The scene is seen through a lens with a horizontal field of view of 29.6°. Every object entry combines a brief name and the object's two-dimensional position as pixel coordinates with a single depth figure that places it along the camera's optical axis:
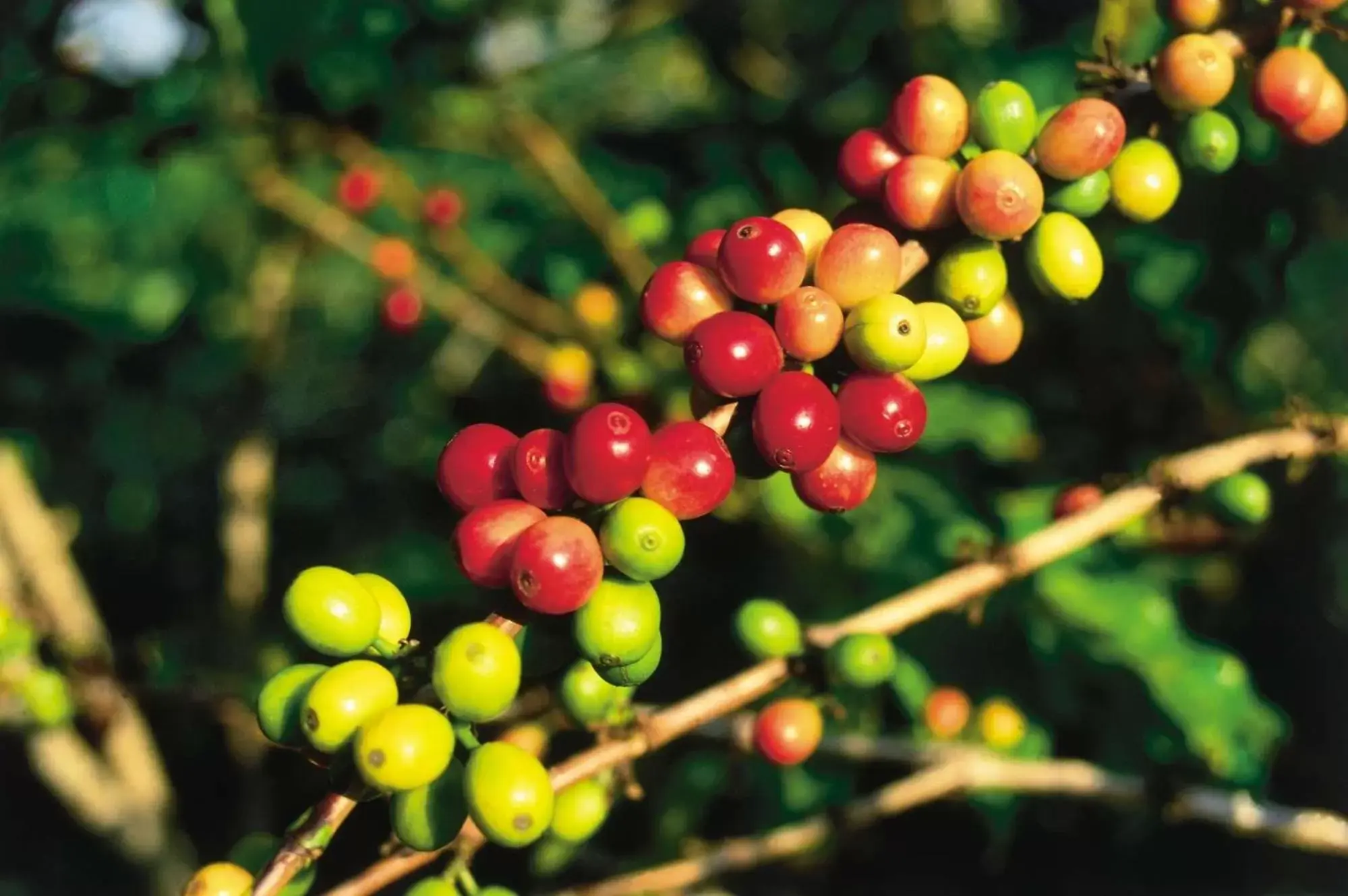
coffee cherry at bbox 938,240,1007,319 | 0.41
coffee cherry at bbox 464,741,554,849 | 0.39
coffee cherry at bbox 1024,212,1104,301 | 0.42
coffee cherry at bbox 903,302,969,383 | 0.41
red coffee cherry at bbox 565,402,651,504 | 0.38
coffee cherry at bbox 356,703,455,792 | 0.38
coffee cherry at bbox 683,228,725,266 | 0.42
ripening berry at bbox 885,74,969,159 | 0.42
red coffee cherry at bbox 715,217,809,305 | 0.40
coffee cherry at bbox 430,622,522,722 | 0.38
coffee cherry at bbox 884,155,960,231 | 0.41
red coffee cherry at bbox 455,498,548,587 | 0.39
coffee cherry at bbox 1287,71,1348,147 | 0.45
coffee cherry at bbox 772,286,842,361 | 0.40
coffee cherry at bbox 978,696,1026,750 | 0.62
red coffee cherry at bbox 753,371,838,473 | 0.39
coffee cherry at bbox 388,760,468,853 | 0.39
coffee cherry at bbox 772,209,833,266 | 0.42
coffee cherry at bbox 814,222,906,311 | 0.40
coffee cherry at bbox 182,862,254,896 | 0.40
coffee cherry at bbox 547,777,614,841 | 0.44
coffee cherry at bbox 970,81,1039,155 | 0.42
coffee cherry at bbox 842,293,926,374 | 0.39
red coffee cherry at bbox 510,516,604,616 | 0.38
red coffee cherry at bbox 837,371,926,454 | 0.40
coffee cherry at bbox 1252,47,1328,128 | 0.44
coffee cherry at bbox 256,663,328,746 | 0.40
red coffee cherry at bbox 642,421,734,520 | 0.39
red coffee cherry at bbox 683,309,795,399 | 0.39
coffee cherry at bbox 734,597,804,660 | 0.46
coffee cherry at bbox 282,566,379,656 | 0.39
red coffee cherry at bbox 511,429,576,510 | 0.39
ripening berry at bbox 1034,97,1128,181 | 0.41
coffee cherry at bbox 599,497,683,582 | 0.38
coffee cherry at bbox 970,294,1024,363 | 0.43
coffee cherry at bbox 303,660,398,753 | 0.39
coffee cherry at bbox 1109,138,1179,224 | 0.43
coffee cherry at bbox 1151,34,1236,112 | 0.43
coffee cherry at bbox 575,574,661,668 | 0.39
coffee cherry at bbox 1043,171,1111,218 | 0.43
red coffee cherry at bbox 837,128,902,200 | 0.43
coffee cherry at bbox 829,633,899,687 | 0.45
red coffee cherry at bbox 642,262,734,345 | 0.41
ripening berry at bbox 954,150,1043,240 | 0.41
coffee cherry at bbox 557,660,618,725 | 0.44
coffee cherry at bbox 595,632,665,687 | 0.40
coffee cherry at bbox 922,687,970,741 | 0.63
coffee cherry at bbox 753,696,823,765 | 0.48
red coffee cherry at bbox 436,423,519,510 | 0.40
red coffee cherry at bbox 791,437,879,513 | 0.41
